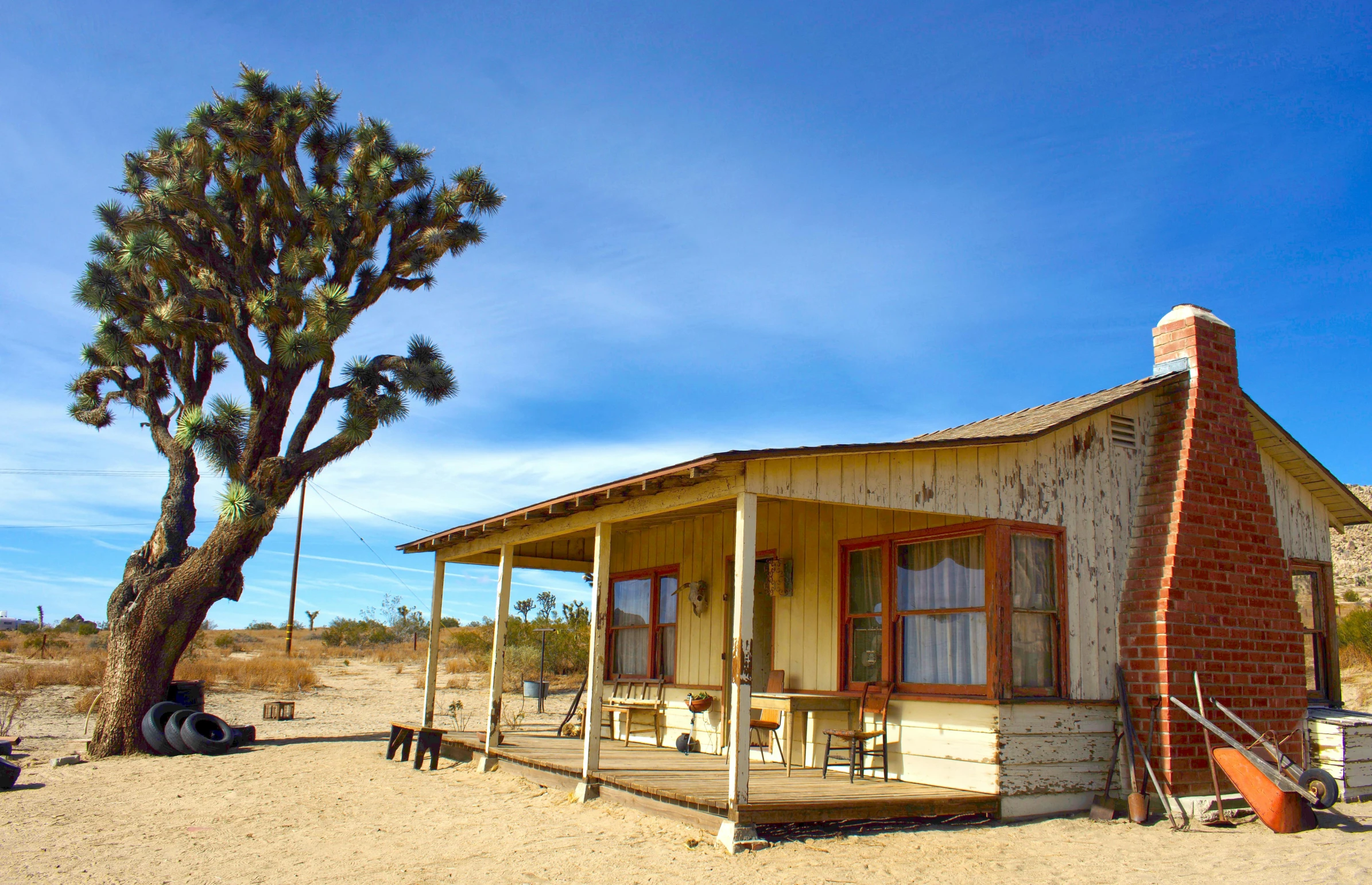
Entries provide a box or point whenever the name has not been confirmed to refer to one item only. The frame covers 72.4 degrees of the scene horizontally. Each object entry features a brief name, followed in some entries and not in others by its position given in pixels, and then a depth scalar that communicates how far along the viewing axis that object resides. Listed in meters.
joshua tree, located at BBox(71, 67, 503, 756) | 13.70
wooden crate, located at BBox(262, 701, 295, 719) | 17.20
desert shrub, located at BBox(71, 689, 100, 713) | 17.55
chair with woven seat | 9.17
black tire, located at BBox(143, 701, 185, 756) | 12.80
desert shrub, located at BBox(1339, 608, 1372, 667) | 17.98
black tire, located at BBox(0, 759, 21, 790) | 9.65
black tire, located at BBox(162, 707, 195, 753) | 12.76
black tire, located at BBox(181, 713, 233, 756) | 12.72
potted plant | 10.18
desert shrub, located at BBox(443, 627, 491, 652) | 31.95
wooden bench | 10.61
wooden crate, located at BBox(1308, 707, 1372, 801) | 8.34
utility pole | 27.78
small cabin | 7.02
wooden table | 8.14
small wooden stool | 11.47
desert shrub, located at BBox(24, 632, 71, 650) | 27.33
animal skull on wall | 10.87
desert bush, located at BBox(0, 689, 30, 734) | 14.15
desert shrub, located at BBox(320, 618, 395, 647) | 41.34
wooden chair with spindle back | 7.56
